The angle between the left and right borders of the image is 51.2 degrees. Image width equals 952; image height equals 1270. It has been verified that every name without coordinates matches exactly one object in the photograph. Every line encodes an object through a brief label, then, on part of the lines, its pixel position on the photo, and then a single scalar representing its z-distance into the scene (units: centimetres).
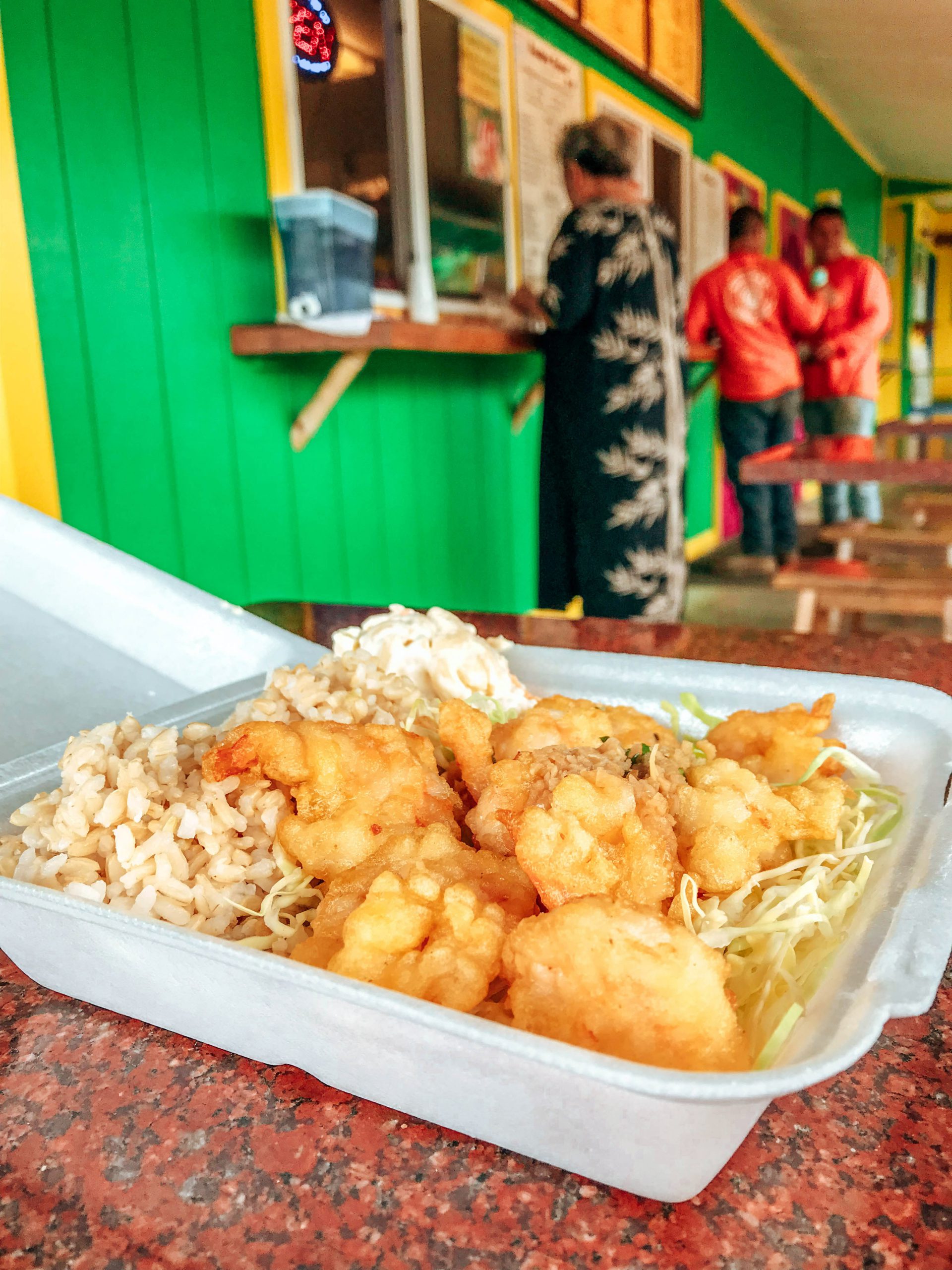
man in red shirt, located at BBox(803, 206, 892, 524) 501
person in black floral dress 287
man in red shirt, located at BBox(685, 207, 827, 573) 451
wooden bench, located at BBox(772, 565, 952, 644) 311
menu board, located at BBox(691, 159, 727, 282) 521
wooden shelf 224
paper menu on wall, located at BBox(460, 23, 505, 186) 309
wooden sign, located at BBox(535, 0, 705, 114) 386
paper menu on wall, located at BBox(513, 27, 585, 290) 346
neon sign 239
